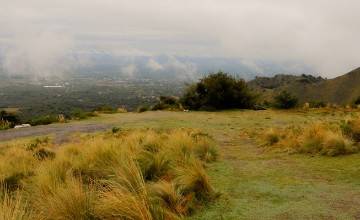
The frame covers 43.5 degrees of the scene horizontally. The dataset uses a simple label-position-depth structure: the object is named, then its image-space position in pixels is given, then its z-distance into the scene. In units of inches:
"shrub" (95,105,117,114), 1147.5
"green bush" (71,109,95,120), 999.6
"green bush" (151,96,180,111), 1186.6
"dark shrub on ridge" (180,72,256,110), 1176.2
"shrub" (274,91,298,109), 1175.6
